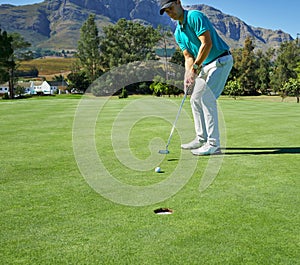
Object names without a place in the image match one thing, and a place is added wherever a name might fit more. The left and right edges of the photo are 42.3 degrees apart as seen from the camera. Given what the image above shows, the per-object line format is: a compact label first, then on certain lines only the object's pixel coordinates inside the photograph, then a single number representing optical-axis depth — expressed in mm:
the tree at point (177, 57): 78219
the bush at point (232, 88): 59438
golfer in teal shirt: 6336
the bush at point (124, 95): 47875
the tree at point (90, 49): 85125
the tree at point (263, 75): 83438
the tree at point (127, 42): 79188
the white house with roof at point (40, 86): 145000
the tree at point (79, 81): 90188
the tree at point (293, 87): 60125
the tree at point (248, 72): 81250
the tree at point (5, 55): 58969
